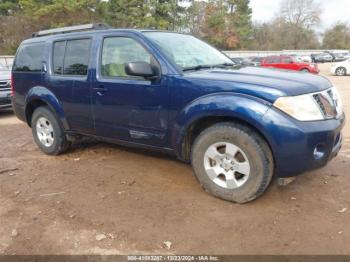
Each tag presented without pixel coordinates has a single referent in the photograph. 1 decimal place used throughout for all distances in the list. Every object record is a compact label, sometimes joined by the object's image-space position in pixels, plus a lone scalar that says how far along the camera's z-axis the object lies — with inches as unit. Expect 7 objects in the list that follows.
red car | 887.7
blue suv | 133.1
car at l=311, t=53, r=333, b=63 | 1840.6
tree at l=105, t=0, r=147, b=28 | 1457.9
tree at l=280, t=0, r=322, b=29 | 2938.0
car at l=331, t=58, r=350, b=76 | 924.0
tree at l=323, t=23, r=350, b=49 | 2719.0
